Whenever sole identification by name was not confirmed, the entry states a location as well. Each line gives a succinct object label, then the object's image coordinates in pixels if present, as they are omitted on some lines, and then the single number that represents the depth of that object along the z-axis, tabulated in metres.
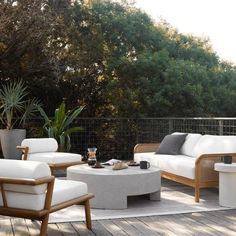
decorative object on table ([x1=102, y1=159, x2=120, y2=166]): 5.33
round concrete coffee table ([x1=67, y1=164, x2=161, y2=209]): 4.57
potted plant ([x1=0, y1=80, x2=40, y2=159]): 8.30
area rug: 4.21
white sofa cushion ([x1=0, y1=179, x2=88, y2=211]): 3.10
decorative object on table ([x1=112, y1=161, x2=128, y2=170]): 4.93
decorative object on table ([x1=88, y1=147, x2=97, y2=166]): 5.20
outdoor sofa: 4.96
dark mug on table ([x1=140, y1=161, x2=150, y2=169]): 5.00
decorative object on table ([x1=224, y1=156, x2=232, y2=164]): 4.76
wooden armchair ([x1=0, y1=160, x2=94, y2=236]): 3.05
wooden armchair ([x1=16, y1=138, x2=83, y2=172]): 6.24
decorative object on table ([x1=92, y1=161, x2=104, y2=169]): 5.03
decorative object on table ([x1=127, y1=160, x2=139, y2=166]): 5.36
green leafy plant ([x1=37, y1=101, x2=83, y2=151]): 8.46
